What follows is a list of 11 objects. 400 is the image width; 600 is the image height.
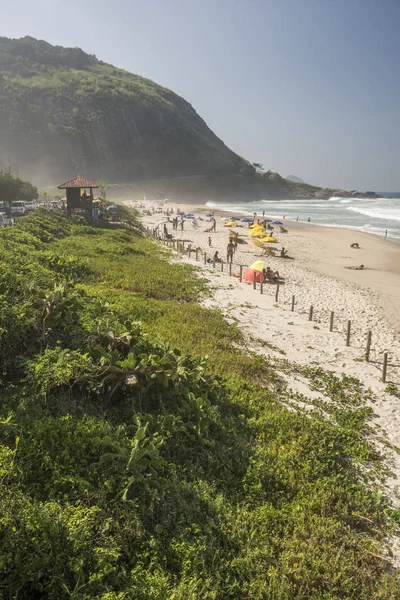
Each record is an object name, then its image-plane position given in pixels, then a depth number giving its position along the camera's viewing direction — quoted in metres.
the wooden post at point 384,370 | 10.73
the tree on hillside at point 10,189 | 45.12
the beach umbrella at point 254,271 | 21.30
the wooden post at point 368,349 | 12.16
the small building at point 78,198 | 33.44
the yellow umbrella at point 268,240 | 38.25
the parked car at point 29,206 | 40.52
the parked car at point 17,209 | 37.19
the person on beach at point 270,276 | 22.63
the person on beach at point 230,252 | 27.45
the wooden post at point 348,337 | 13.34
